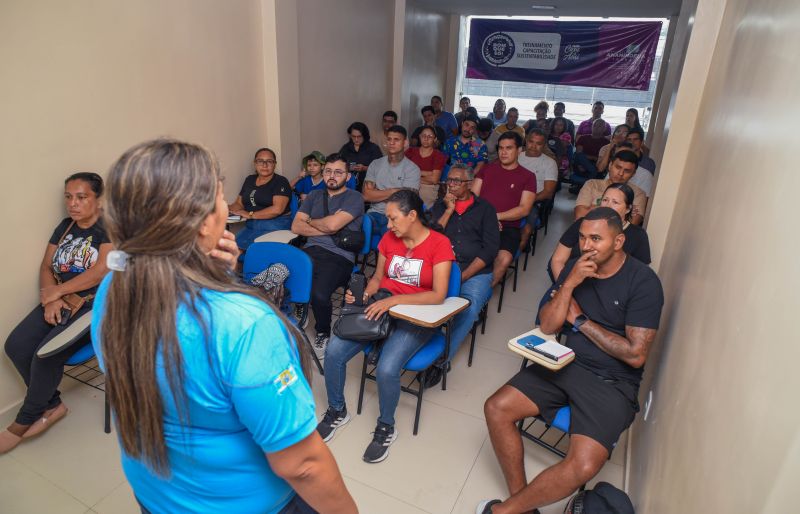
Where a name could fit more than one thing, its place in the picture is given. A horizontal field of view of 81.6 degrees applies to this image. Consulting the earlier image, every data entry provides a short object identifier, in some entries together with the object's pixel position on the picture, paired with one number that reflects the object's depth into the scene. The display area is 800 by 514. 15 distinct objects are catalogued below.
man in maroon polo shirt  3.90
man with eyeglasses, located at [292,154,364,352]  3.28
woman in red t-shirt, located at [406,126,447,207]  4.80
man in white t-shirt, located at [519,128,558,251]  4.66
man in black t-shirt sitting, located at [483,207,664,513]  1.92
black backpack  1.64
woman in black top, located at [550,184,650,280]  2.74
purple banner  8.14
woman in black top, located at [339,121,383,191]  5.19
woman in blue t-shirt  0.76
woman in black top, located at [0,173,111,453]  2.37
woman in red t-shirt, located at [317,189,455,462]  2.38
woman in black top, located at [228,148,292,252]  3.87
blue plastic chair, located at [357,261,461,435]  2.41
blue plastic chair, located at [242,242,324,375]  2.85
